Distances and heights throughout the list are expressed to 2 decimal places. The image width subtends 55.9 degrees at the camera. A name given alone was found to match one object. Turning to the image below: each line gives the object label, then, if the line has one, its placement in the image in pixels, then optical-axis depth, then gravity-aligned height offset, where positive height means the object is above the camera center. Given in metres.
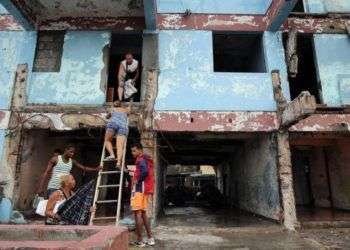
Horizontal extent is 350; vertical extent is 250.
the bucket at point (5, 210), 7.49 -0.18
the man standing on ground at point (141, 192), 5.55 +0.18
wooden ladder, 5.54 +0.24
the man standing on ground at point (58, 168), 5.77 +0.61
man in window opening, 8.27 +3.28
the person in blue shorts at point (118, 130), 6.46 +1.44
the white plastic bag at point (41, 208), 4.92 -0.08
